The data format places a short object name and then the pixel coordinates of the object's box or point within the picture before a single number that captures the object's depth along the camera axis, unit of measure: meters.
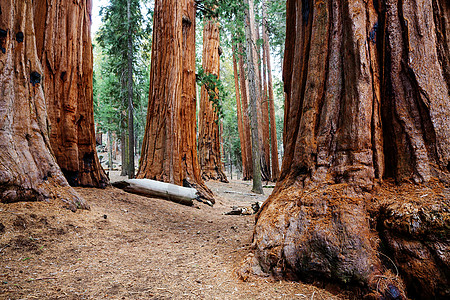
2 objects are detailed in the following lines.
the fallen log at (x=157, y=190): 5.23
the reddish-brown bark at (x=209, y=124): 12.33
